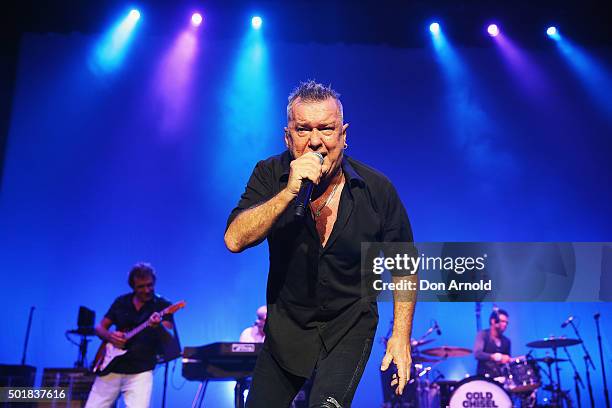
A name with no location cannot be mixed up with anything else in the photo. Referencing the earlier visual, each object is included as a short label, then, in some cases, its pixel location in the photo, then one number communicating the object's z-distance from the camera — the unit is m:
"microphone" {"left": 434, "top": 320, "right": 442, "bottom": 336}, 8.27
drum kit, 7.10
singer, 2.28
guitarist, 5.86
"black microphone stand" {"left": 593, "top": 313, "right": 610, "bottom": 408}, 7.81
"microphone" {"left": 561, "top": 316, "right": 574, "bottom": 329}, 8.18
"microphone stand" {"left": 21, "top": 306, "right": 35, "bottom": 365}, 8.01
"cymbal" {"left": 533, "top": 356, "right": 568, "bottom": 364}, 7.64
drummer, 7.96
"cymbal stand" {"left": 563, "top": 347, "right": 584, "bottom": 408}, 7.98
